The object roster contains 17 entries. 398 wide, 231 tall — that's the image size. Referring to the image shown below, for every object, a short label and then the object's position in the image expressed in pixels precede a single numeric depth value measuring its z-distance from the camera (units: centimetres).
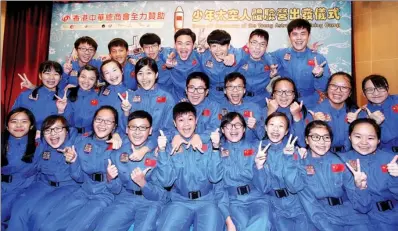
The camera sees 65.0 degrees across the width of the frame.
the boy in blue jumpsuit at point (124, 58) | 423
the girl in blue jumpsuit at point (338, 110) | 336
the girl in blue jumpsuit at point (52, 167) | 291
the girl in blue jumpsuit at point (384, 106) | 338
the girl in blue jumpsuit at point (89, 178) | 258
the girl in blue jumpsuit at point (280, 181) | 257
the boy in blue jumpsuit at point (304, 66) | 380
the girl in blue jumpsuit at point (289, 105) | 336
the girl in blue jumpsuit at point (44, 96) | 375
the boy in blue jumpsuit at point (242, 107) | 342
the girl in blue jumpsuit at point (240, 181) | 251
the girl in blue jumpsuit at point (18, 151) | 302
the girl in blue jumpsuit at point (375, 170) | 254
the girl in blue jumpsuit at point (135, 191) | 255
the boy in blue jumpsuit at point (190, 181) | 254
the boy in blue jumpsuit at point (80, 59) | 425
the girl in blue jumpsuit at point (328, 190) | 252
